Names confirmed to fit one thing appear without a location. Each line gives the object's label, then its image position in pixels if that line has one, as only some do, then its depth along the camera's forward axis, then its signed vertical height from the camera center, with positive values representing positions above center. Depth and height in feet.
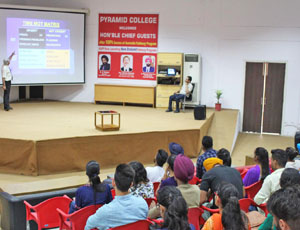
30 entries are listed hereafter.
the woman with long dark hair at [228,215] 8.23 -2.81
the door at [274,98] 35.78 -2.00
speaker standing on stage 34.08 -1.04
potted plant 36.48 -2.36
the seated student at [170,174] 12.48 -3.22
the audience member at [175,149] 17.35 -3.17
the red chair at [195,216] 11.54 -3.94
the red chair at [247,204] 12.03 -3.77
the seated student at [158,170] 15.55 -3.63
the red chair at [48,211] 13.65 -4.69
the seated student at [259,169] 14.43 -3.31
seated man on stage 34.88 -1.68
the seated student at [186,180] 11.67 -3.02
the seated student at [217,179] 12.46 -3.13
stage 24.29 -4.26
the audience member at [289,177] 10.85 -2.64
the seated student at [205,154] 16.49 -3.22
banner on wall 38.93 +2.26
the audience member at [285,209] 7.10 -2.28
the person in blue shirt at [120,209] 10.25 -3.37
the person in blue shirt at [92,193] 12.33 -3.62
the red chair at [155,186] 14.96 -4.05
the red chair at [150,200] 12.48 -3.81
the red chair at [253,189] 14.30 -3.89
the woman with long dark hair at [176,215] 8.35 -2.86
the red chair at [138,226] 10.30 -3.80
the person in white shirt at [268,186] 12.40 -3.29
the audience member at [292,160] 14.58 -3.03
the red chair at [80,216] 11.54 -4.05
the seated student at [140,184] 12.92 -3.53
